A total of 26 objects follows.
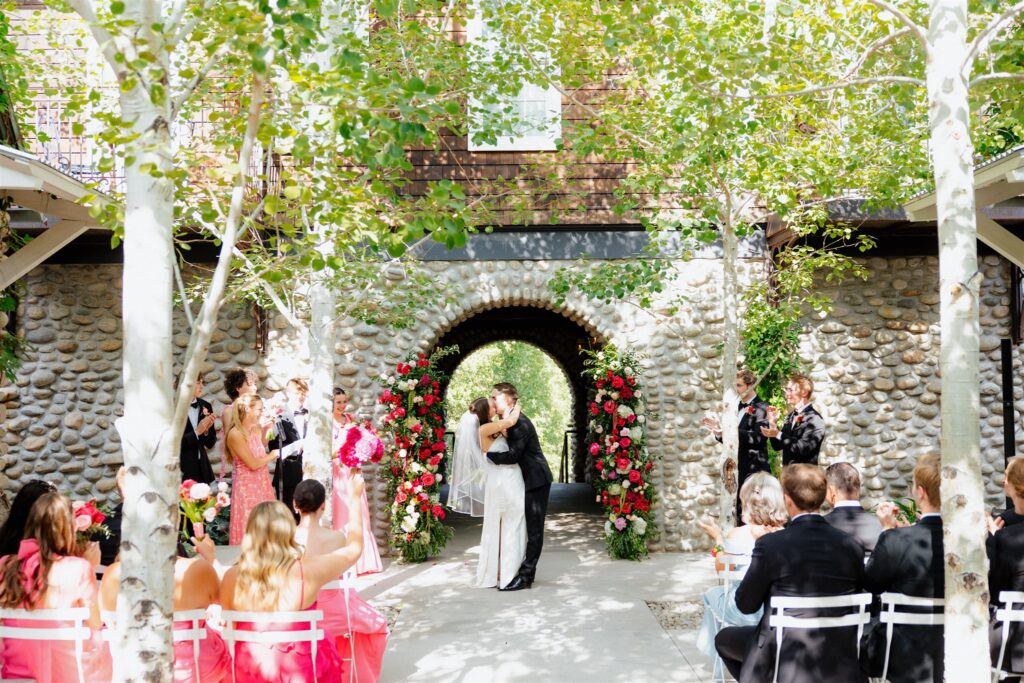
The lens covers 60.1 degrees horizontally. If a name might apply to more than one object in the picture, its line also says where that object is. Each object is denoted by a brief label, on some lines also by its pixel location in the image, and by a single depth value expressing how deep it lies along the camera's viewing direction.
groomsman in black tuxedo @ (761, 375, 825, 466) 6.50
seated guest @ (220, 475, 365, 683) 3.42
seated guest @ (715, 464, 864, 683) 3.54
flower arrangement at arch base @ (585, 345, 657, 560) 8.30
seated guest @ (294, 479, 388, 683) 4.11
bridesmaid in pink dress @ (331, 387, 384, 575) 7.14
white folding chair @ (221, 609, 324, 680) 3.40
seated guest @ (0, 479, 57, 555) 3.80
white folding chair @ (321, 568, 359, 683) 4.37
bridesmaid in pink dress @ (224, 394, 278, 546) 6.61
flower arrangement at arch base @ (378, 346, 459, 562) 8.13
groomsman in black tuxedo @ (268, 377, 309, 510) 7.46
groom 7.13
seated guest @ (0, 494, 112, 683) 3.57
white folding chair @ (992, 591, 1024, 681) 3.68
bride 7.11
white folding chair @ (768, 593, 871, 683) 3.53
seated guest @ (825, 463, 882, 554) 4.27
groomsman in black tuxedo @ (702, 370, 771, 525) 7.08
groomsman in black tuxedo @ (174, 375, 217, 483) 7.02
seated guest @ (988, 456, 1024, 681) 3.72
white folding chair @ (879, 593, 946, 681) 3.60
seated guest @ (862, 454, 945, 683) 3.63
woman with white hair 4.30
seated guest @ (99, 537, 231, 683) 3.50
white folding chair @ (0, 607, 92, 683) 3.49
